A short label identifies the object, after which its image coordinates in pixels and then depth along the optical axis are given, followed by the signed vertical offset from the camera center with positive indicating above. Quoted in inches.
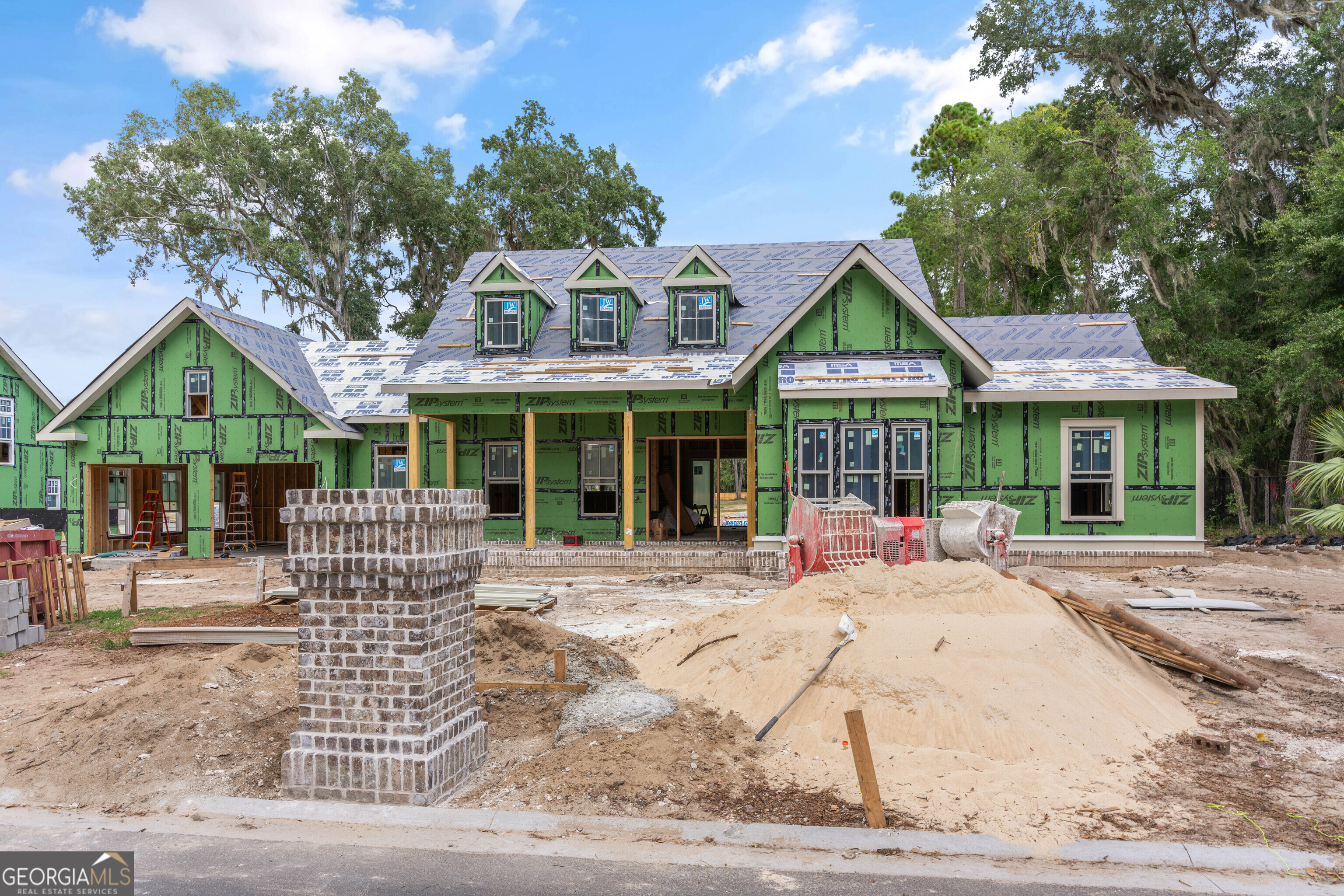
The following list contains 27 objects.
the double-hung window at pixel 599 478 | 747.4 -32.3
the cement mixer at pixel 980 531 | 491.2 -55.5
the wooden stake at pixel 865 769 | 184.7 -76.7
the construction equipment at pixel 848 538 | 478.3 -58.6
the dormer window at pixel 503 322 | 762.2 +116.4
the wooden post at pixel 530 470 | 677.3 -21.6
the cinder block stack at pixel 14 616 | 386.0 -83.0
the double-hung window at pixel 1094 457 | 649.0 -12.7
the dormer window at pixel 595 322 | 756.0 +115.1
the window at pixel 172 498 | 955.3 -62.9
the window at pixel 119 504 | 872.3 -63.9
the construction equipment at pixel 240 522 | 852.6 -83.4
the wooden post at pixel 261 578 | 477.7 -79.8
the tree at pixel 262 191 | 1252.5 +409.4
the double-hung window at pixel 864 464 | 609.3 -16.0
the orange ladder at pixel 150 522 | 855.1 -82.9
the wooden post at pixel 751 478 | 649.0 -28.3
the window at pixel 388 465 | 805.2 -20.6
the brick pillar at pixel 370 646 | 201.0 -51.3
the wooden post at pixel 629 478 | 676.1 -29.5
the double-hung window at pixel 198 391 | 787.4 +53.5
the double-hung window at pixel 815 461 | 614.9 -13.9
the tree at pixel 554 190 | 1375.5 +441.7
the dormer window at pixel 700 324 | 747.4 +111.6
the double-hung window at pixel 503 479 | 754.8 -32.6
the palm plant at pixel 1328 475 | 572.1 -26.0
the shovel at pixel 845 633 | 249.8 -64.8
